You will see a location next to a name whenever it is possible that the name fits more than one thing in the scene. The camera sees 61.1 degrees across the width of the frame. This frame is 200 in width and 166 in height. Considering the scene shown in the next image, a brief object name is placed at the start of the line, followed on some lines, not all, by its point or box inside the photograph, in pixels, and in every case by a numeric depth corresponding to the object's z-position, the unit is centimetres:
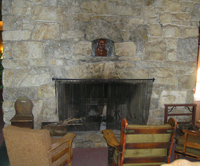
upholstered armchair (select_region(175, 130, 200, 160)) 208
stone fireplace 288
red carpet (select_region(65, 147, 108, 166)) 234
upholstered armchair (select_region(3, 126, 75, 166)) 165
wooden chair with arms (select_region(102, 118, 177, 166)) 163
